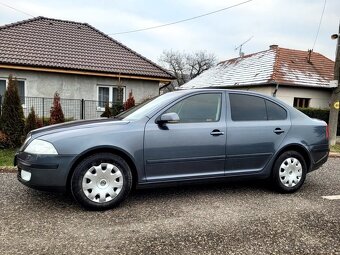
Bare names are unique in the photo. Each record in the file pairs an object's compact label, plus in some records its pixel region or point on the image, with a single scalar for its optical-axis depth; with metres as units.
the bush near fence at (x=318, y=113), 16.09
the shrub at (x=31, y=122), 9.29
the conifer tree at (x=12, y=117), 9.02
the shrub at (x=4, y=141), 8.86
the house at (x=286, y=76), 18.94
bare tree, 59.88
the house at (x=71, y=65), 13.34
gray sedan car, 4.12
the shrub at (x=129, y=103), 12.21
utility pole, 12.10
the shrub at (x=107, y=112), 11.91
